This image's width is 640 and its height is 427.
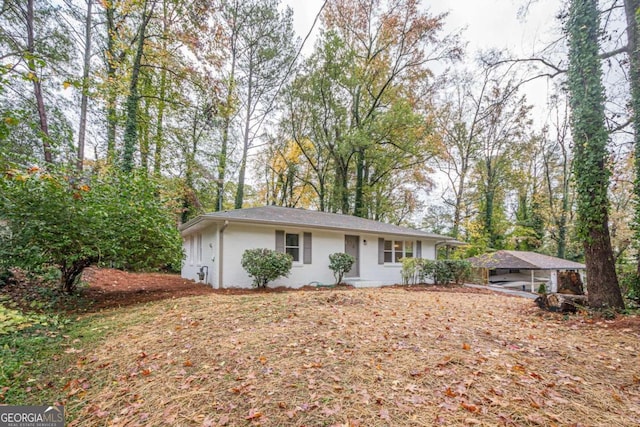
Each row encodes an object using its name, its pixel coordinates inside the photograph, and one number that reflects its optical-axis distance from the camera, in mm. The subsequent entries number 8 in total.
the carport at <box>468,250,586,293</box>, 14547
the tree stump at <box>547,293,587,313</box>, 5480
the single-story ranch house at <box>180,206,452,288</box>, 9008
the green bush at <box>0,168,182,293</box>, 5441
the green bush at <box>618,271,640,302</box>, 5777
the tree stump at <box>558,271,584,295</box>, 7160
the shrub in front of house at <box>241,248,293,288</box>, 8625
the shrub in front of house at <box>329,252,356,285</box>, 10391
